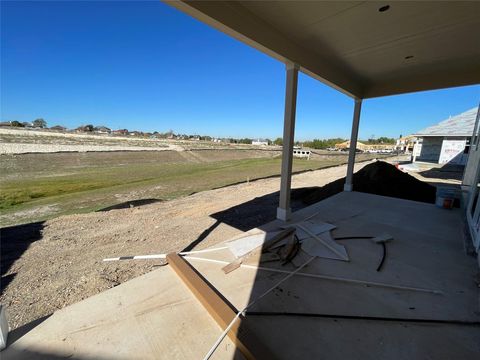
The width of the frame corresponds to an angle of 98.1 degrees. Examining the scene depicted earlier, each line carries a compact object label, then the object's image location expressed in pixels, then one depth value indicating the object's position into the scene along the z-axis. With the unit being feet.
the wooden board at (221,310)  4.62
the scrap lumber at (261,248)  8.01
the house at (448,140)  45.13
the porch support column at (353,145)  19.13
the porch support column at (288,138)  11.23
